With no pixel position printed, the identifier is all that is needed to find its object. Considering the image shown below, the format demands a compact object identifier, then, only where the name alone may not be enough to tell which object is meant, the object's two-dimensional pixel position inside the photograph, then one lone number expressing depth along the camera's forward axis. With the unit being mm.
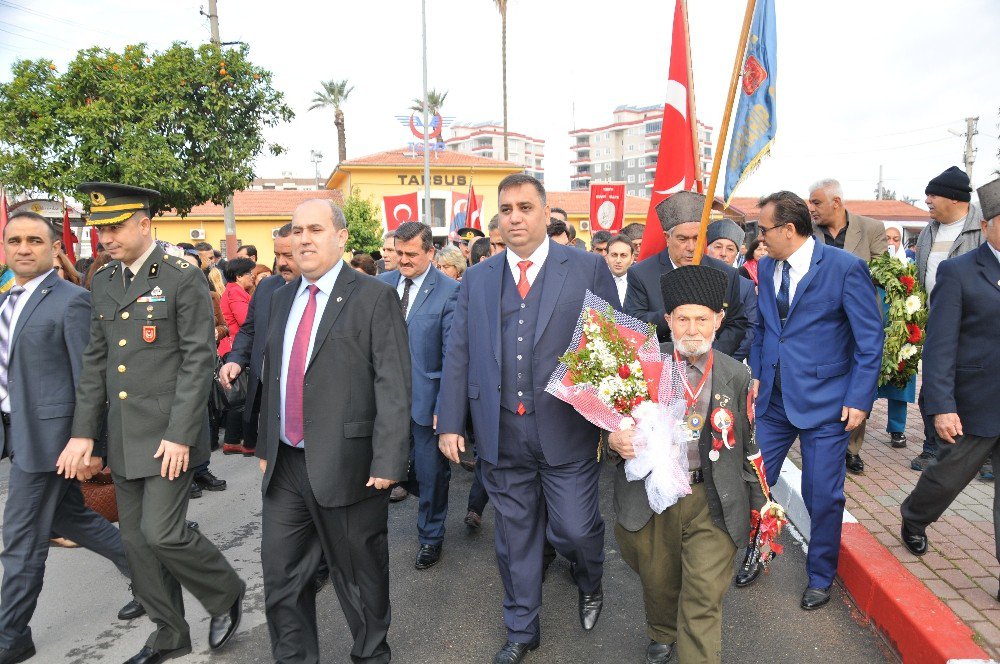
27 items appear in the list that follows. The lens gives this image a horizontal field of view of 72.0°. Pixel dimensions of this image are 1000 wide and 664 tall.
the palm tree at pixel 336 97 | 55344
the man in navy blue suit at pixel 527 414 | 3555
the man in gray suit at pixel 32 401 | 3586
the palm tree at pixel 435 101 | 64681
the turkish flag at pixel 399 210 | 14523
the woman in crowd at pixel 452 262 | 6590
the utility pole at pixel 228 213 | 19922
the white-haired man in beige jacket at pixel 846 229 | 6117
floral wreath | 6062
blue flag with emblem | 3951
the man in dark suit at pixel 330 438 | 3182
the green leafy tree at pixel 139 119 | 14945
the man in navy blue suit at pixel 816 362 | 3891
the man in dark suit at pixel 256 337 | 3742
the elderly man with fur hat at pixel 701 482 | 3039
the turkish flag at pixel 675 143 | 5219
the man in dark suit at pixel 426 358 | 4738
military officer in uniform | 3408
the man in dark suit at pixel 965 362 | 3750
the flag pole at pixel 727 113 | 3573
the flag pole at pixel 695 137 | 4979
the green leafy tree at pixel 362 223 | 34781
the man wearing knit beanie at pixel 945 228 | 5648
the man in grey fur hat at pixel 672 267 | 4352
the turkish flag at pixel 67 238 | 8219
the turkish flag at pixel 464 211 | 15033
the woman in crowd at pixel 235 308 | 6488
